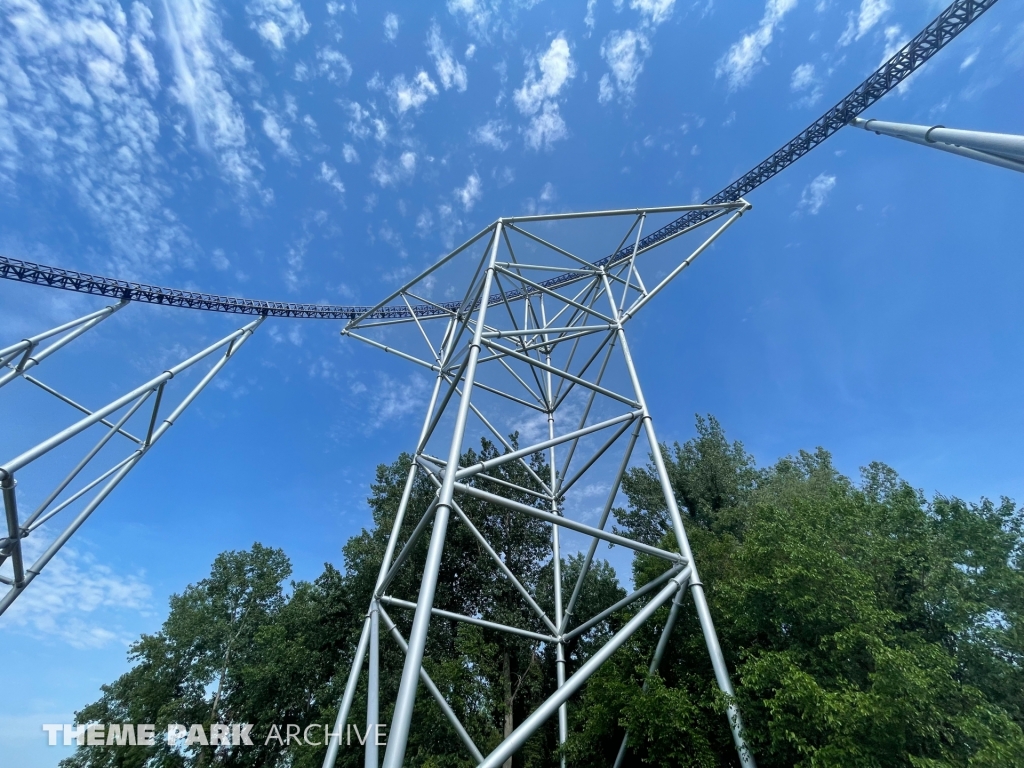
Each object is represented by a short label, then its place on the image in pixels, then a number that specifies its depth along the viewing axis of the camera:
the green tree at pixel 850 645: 5.27
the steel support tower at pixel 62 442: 9.15
